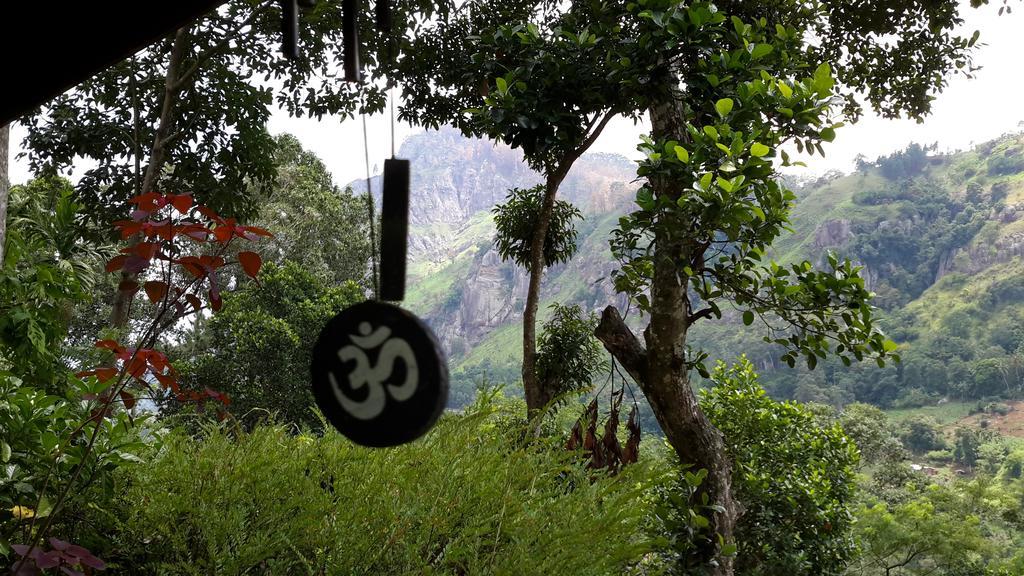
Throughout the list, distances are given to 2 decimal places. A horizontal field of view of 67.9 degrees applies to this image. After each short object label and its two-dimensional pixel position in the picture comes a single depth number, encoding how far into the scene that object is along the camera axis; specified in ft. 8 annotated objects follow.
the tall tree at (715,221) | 8.72
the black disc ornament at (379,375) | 3.25
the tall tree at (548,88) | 10.86
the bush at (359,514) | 6.68
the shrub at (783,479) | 16.84
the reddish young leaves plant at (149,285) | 5.43
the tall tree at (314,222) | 53.93
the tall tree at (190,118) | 18.65
